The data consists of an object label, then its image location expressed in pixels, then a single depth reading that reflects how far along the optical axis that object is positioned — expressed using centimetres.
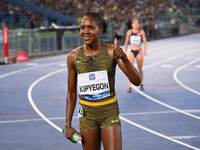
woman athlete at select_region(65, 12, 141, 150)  702
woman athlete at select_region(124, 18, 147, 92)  2059
